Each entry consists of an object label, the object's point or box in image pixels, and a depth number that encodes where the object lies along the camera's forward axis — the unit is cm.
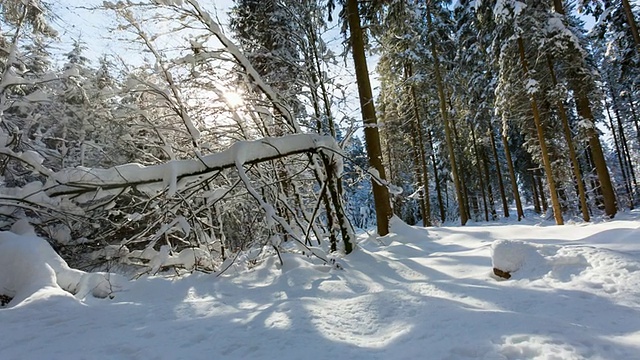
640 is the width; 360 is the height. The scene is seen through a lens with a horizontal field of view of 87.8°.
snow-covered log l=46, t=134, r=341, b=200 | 386
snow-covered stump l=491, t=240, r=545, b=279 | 354
